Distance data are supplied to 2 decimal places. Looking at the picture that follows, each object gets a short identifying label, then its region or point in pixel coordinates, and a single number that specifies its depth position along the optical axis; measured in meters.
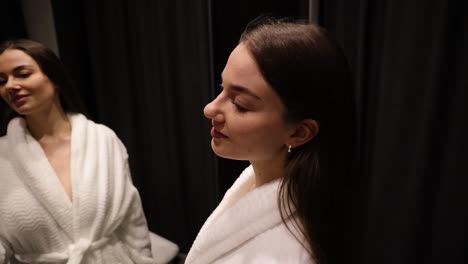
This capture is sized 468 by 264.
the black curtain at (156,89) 1.68
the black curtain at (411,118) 1.16
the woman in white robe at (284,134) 0.61
